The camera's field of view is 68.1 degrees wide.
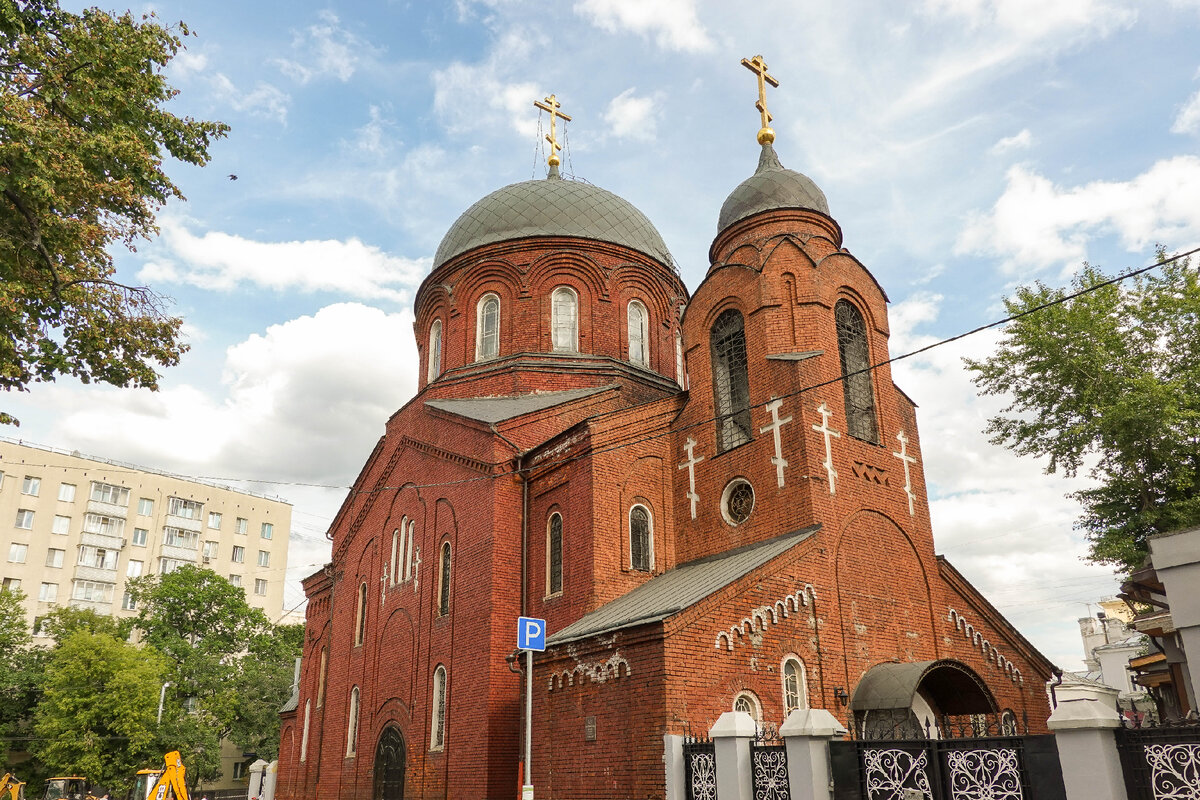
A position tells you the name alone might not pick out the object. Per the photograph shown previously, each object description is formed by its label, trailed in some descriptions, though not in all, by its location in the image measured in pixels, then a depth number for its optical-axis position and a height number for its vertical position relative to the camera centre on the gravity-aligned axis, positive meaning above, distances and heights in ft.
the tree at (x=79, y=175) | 30.60 +19.80
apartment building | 148.56 +40.27
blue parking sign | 37.35 +4.92
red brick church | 40.57 +11.63
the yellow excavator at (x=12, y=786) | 79.25 -1.44
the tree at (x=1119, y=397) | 53.52 +21.00
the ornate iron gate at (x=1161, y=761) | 20.29 -0.28
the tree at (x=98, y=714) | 101.60 +5.84
